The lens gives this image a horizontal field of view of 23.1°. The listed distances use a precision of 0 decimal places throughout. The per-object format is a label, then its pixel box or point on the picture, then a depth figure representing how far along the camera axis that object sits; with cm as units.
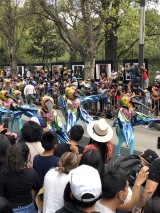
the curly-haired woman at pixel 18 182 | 396
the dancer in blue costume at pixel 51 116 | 970
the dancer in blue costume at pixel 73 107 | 1151
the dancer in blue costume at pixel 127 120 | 934
